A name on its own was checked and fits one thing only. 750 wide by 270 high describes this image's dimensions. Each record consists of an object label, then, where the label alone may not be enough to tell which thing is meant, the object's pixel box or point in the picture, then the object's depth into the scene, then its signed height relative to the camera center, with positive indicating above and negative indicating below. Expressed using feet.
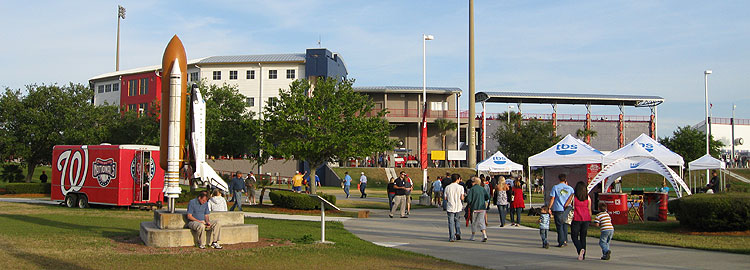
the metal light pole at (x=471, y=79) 149.69 +20.57
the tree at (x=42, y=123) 124.06 +7.70
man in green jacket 47.42 -3.29
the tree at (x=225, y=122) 143.64 +9.40
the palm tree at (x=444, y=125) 208.95 +12.63
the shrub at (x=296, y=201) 78.33 -4.85
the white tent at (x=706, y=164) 98.69 +0.11
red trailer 76.54 -1.82
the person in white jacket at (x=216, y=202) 47.52 -3.10
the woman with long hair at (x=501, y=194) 57.98 -2.83
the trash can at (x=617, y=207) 62.54 -4.27
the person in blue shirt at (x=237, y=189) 73.51 -3.18
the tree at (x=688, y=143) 160.25 +5.55
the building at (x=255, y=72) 191.83 +28.13
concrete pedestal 40.11 -4.54
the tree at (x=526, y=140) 158.30 +6.01
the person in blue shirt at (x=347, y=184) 115.28 -3.99
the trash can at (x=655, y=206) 65.51 -4.39
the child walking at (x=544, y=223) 43.19 -4.08
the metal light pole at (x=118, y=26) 251.05 +55.25
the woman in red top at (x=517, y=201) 61.41 -3.69
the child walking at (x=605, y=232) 36.88 -4.00
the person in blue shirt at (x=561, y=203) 43.06 -2.69
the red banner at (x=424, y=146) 98.48 +2.69
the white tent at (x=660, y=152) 71.41 +1.43
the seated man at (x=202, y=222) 40.55 -3.93
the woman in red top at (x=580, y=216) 38.60 -3.25
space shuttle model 49.06 +3.69
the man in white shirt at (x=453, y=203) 47.26 -3.00
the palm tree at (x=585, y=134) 219.61 +10.61
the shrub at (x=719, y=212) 50.11 -3.81
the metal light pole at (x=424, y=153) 98.45 +1.59
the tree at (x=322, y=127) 88.56 +5.19
